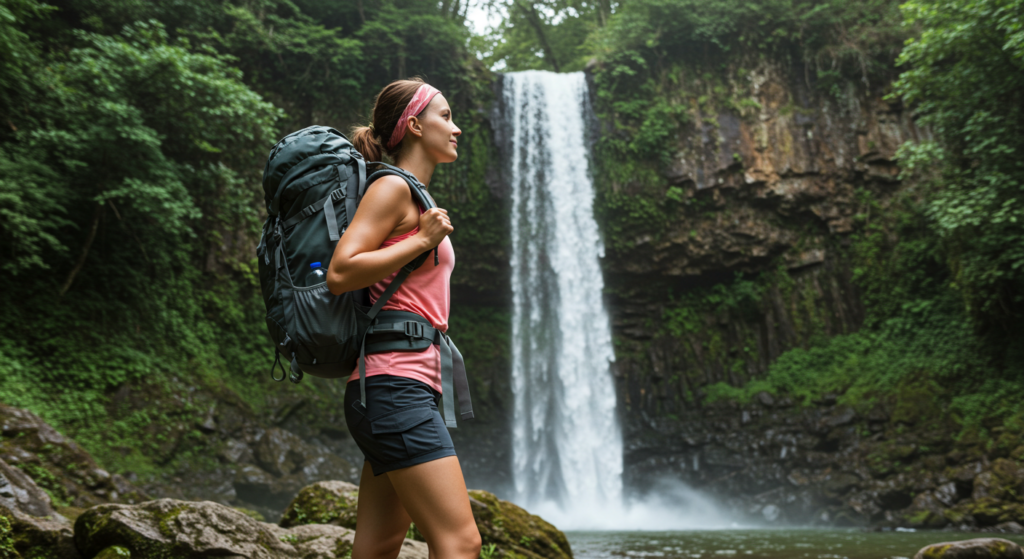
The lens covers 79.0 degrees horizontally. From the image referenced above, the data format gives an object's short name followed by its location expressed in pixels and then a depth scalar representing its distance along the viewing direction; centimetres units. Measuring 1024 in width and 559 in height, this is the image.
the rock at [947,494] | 1088
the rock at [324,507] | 423
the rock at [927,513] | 1057
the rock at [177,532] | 263
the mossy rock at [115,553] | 255
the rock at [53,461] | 646
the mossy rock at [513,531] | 422
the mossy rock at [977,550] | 504
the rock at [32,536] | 259
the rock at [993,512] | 937
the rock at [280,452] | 1145
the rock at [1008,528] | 905
